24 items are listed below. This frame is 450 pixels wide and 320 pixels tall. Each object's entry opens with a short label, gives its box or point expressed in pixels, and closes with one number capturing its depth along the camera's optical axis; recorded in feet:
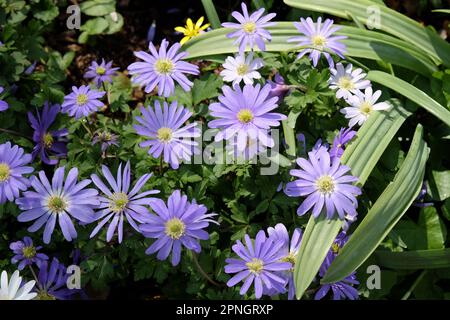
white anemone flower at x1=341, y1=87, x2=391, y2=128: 1.60
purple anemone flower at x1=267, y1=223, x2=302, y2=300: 1.49
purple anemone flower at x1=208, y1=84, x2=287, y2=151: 1.45
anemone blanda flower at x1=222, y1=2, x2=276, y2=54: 1.59
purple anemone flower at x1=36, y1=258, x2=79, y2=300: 1.54
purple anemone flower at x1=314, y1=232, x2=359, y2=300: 1.50
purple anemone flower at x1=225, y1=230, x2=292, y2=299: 1.44
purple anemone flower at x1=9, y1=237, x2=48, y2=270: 1.54
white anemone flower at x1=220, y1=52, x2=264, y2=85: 1.59
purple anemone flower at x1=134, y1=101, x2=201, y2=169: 1.49
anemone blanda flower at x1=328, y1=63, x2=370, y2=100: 1.60
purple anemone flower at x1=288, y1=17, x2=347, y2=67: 1.59
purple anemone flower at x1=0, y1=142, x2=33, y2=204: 1.48
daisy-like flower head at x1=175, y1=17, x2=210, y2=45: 1.78
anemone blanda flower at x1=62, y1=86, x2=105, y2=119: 1.60
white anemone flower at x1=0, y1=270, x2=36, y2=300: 1.44
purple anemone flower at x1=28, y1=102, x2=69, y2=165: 1.64
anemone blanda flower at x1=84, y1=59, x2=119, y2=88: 1.71
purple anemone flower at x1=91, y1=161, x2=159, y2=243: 1.45
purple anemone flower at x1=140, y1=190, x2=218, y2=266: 1.43
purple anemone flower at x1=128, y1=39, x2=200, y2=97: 1.57
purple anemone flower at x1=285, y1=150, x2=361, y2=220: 1.45
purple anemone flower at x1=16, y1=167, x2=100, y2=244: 1.46
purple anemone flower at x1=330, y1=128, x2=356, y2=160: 1.56
